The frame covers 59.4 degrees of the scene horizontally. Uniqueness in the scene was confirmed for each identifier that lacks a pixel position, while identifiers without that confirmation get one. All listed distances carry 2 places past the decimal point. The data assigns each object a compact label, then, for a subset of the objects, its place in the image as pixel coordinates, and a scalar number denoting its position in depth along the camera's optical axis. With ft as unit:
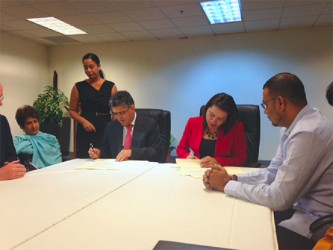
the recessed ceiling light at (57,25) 14.98
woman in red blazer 7.13
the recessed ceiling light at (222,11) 12.74
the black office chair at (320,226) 3.62
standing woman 9.59
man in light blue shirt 3.79
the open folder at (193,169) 5.48
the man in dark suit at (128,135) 7.11
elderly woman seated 8.29
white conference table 2.75
